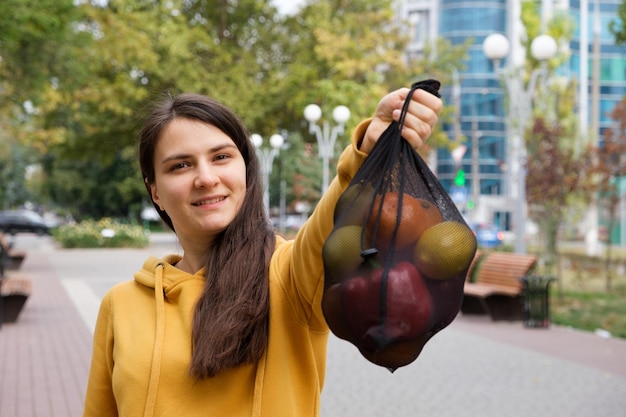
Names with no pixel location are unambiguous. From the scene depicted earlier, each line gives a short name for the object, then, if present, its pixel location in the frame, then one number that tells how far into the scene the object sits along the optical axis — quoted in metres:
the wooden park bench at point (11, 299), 10.54
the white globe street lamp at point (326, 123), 15.92
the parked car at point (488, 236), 35.88
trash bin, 10.36
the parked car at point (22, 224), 44.81
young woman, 1.67
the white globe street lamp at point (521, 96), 12.07
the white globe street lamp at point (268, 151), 22.75
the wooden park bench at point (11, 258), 17.60
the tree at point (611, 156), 15.52
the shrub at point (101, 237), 30.59
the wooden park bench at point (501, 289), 10.83
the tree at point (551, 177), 14.57
